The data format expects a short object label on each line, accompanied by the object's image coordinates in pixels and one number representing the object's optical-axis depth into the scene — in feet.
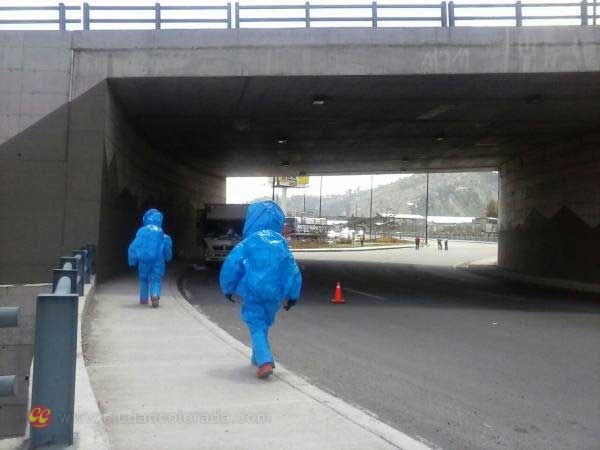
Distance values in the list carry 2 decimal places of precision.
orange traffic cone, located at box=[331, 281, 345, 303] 51.90
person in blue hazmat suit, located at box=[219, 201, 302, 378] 20.75
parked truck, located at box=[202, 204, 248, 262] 87.20
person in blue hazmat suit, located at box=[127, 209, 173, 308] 38.06
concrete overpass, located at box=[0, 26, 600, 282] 49.32
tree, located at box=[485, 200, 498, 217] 502.38
